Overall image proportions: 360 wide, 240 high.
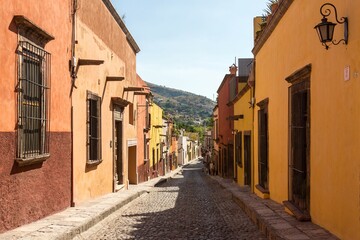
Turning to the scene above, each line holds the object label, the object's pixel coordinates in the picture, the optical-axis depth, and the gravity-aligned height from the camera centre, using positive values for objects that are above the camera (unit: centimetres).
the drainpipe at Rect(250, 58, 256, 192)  1441 -12
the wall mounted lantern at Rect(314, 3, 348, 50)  572 +128
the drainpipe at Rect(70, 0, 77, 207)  972 +140
